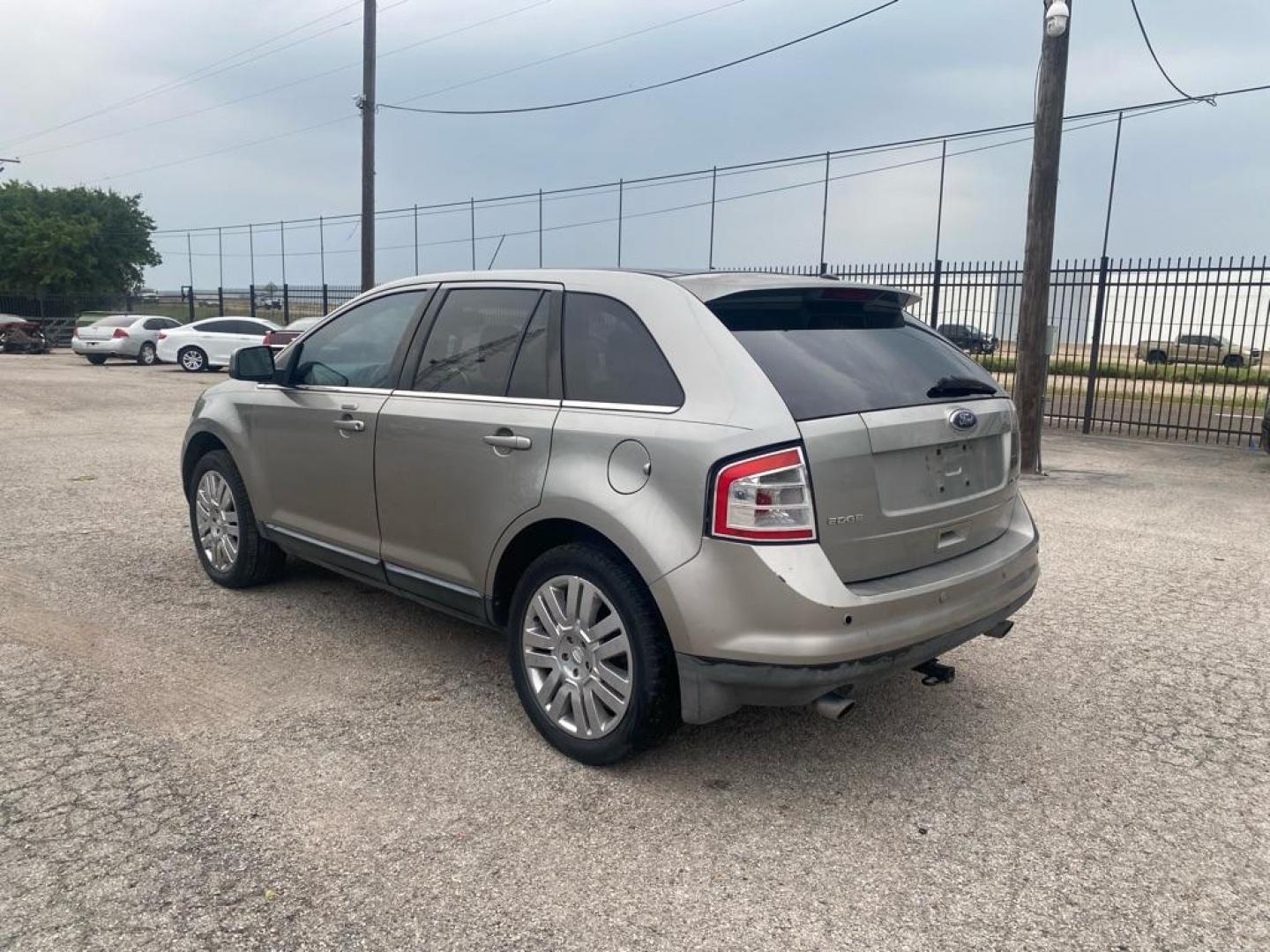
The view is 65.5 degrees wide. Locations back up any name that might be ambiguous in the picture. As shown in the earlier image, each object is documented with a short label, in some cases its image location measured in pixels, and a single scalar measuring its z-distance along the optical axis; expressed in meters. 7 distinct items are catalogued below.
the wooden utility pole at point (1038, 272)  9.67
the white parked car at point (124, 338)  25.28
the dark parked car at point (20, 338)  30.30
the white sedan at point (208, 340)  23.94
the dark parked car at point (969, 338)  17.17
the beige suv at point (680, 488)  2.95
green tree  48.84
